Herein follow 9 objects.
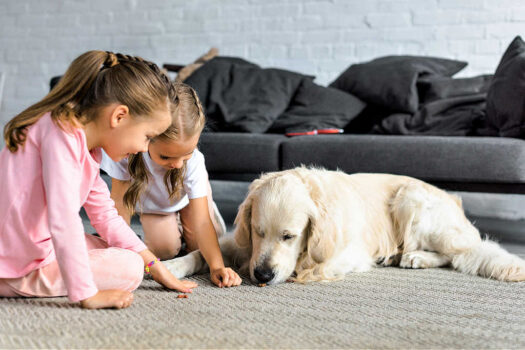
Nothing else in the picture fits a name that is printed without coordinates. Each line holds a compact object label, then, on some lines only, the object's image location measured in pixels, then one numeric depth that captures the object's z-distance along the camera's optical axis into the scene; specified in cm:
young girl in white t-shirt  173
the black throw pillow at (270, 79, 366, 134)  346
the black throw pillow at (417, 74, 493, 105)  341
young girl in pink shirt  132
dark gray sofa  261
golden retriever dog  181
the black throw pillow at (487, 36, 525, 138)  278
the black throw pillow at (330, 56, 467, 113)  345
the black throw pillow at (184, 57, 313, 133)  348
